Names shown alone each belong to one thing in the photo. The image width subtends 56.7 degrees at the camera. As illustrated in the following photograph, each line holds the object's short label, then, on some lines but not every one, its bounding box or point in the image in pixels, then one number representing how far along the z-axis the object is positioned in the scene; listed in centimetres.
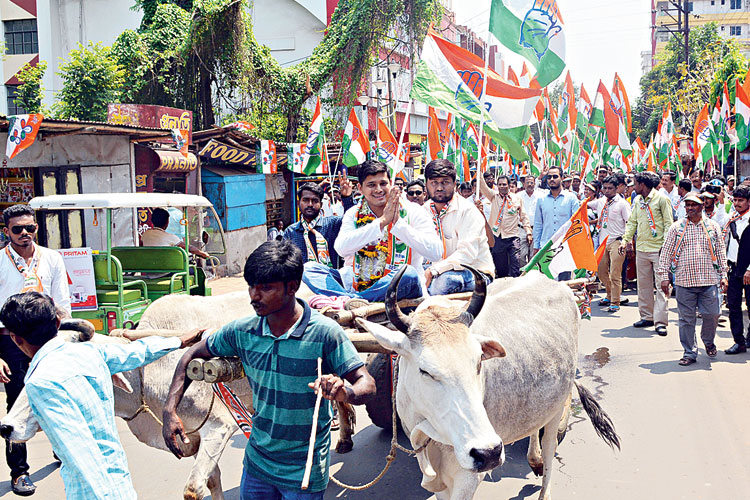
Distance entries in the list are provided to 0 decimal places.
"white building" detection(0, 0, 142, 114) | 3150
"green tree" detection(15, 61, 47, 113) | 2441
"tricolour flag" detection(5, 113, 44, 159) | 914
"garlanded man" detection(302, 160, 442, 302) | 441
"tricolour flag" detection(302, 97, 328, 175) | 1520
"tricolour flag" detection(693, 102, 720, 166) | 1753
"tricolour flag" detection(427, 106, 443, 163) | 1703
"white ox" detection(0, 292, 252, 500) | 404
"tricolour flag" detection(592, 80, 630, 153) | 1983
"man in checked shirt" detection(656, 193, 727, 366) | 809
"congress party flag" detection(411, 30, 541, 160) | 755
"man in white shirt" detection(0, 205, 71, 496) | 518
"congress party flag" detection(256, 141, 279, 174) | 1742
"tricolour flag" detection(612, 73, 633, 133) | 1995
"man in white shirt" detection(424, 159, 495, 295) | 498
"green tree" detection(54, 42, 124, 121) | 2081
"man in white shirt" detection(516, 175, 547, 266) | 1197
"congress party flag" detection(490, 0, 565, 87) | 776
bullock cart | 307
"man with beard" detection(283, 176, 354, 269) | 554
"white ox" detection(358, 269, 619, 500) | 306
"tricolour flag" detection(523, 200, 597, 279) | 658
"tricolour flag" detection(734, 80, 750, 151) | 1515
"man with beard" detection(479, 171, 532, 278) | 1095
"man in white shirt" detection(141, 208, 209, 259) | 1011
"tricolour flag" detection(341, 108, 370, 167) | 1549
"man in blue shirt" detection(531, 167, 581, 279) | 1086
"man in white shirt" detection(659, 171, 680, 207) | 1363
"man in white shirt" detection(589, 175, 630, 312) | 1126
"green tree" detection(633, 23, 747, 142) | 2753
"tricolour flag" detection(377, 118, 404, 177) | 1667
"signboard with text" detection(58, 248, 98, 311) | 802
